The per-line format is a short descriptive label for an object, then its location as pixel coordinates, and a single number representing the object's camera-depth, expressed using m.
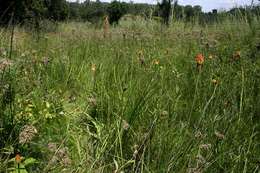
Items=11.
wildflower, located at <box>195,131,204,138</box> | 1.33
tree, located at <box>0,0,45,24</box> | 16.78
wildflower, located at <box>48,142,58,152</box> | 1.25
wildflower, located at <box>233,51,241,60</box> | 2.30
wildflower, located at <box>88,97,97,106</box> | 1.82
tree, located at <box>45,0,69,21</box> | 24.15
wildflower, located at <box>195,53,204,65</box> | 1.79
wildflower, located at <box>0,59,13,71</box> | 1.31
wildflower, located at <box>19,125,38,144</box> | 1.17
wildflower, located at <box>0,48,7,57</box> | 1.71
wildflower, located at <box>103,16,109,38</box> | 2.56
